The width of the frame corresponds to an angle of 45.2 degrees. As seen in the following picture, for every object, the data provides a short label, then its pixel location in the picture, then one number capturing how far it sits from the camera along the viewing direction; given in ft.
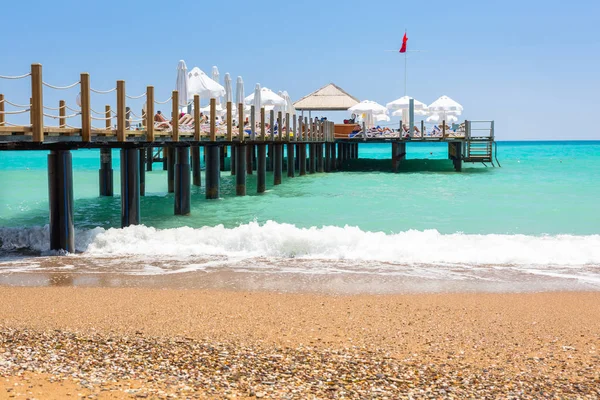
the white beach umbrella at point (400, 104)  128.36
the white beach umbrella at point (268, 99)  108.17
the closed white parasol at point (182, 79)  74.59
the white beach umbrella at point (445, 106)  128.57
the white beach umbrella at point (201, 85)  78.38
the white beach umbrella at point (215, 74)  92.73
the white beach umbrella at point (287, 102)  115.64
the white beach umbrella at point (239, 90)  90.22
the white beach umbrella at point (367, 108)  127.34
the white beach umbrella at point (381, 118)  142.10
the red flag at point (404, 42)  151.02
